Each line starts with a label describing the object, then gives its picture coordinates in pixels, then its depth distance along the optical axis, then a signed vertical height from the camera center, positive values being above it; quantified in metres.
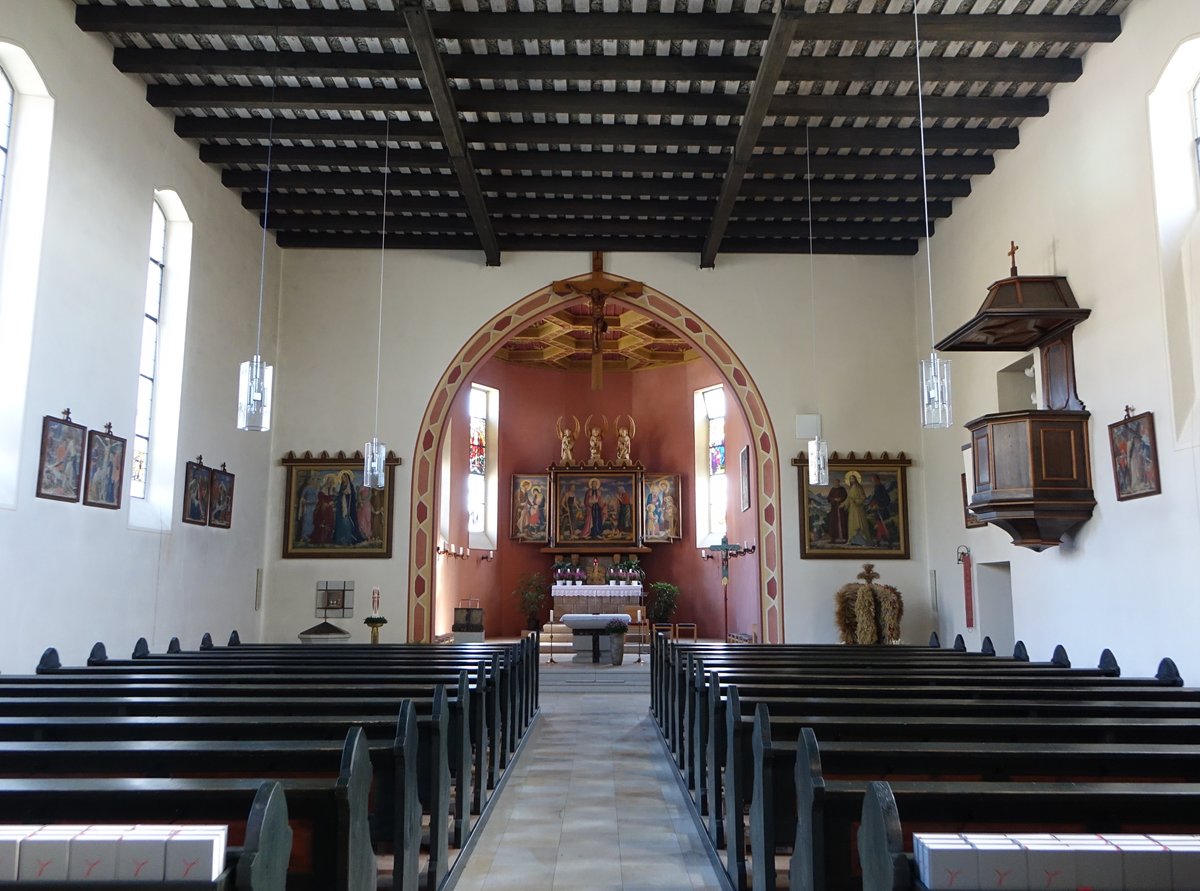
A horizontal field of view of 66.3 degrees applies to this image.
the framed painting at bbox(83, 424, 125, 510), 8.66 +1.18
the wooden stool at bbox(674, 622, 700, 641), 17.89 -0.67
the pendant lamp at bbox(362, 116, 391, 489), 10.15 +1.45
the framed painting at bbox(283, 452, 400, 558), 13.05 +1.20
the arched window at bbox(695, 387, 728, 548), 18.47 +2.63
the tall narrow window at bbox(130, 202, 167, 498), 10.20 +2.67
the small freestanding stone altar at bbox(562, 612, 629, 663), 13.53 -0.59
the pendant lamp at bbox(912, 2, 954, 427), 6.97 +1.55
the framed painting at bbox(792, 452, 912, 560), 13.09 +1.23
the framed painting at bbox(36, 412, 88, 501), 7.95 +1.18
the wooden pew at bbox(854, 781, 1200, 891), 2.76 -0.65
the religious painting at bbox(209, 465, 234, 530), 11.43 +1.17
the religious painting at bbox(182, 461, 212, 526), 10.79 +1.21
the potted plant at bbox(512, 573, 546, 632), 18.06 -0.03
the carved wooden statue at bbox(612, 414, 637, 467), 19.03 +3.32
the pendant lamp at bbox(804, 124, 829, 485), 10.49 +1.58
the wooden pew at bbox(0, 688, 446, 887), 3.58 -0.60
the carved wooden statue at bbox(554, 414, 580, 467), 18.98 +3.23
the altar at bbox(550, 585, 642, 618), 16.94 -0.02
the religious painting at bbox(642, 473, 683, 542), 18.69 +1.76
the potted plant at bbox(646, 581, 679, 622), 17.58 -0.11
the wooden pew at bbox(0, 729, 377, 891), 2.75 -0.64
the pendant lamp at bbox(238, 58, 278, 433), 7.46 +1.60
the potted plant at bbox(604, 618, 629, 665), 13.60 -0.60
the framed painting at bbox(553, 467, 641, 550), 18.59 +1.81
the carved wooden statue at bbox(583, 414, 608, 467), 18.94 +3.24
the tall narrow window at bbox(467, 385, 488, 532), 18.69 +2.61
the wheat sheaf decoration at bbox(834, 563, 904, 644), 12.23 -0.22
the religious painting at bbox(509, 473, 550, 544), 18.67 +1.77
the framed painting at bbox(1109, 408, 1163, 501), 7.57 +1.19
